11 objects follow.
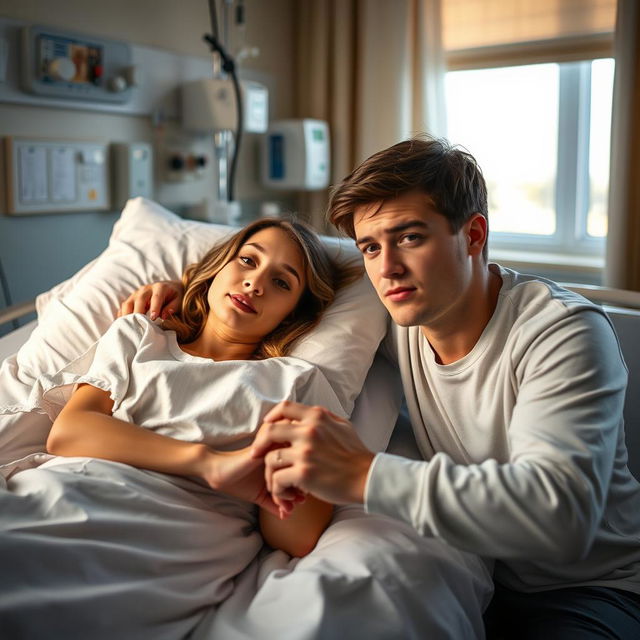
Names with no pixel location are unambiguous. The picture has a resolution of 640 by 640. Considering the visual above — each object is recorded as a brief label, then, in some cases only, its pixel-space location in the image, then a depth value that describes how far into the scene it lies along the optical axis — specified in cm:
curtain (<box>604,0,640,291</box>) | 256
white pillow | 151
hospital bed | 101
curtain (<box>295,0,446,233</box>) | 306
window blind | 276
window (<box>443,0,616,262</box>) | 286
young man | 96
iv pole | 280
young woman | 102
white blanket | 98
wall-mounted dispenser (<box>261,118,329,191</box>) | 316
